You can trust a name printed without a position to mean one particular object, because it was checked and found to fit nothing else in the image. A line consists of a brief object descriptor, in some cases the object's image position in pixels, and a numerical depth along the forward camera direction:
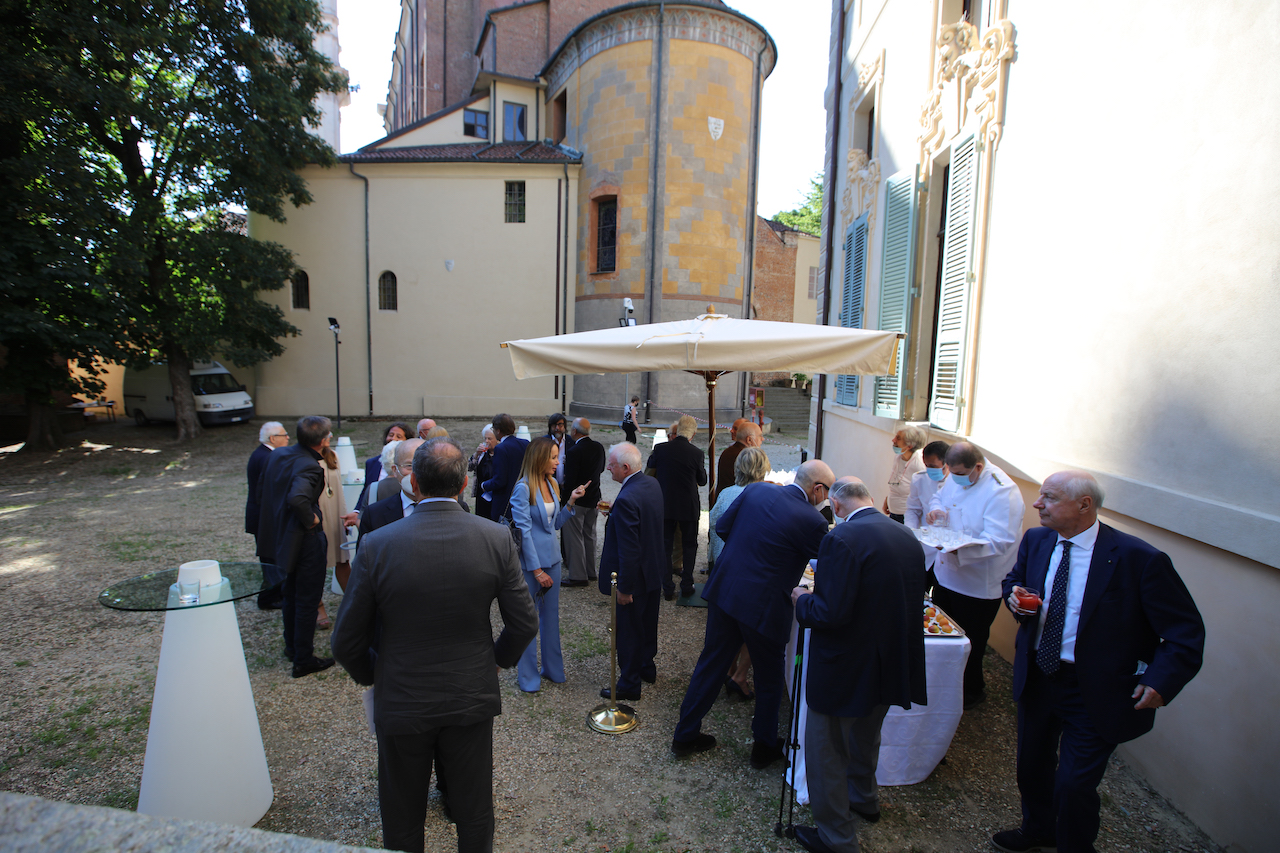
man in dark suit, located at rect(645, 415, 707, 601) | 6.31
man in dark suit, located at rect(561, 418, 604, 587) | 6.49
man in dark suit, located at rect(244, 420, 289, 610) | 5.19
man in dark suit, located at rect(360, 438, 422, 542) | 4.03
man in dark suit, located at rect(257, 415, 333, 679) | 4.35
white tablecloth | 3.52
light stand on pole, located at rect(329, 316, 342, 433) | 20.78
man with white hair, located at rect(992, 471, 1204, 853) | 2.53
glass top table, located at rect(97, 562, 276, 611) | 2.99
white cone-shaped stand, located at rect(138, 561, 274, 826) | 3.09
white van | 19.03
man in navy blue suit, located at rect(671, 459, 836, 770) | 3.50
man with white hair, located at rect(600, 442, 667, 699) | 4.24
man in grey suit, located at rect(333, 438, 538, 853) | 2.44
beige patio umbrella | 4.64
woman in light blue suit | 4.30
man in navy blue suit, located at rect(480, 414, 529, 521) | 6.10
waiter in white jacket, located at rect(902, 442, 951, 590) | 4.98
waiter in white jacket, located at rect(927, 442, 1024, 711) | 4.13
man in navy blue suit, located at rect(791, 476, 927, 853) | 2.91
